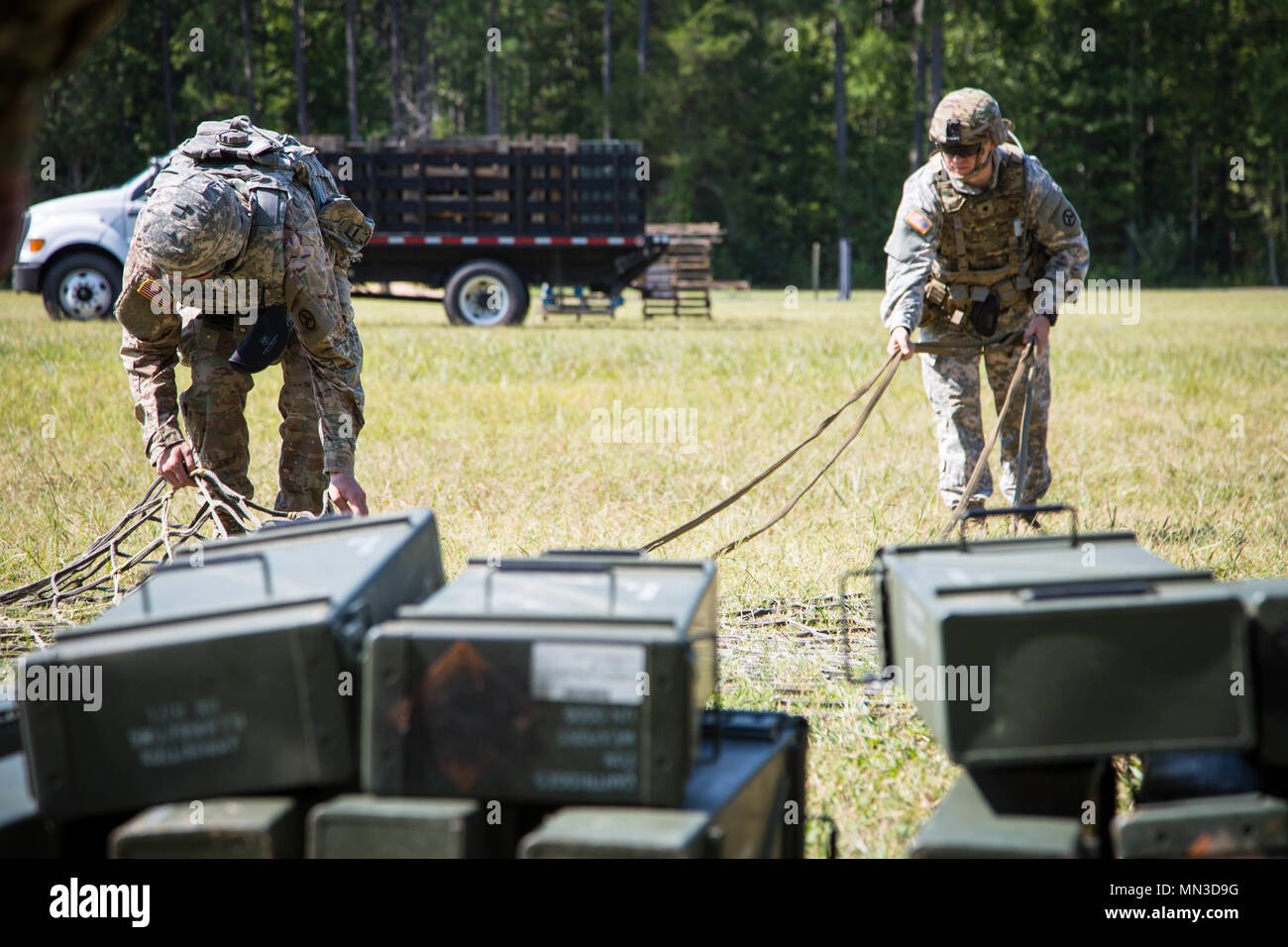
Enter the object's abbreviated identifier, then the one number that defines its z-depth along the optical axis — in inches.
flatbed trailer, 651.5
